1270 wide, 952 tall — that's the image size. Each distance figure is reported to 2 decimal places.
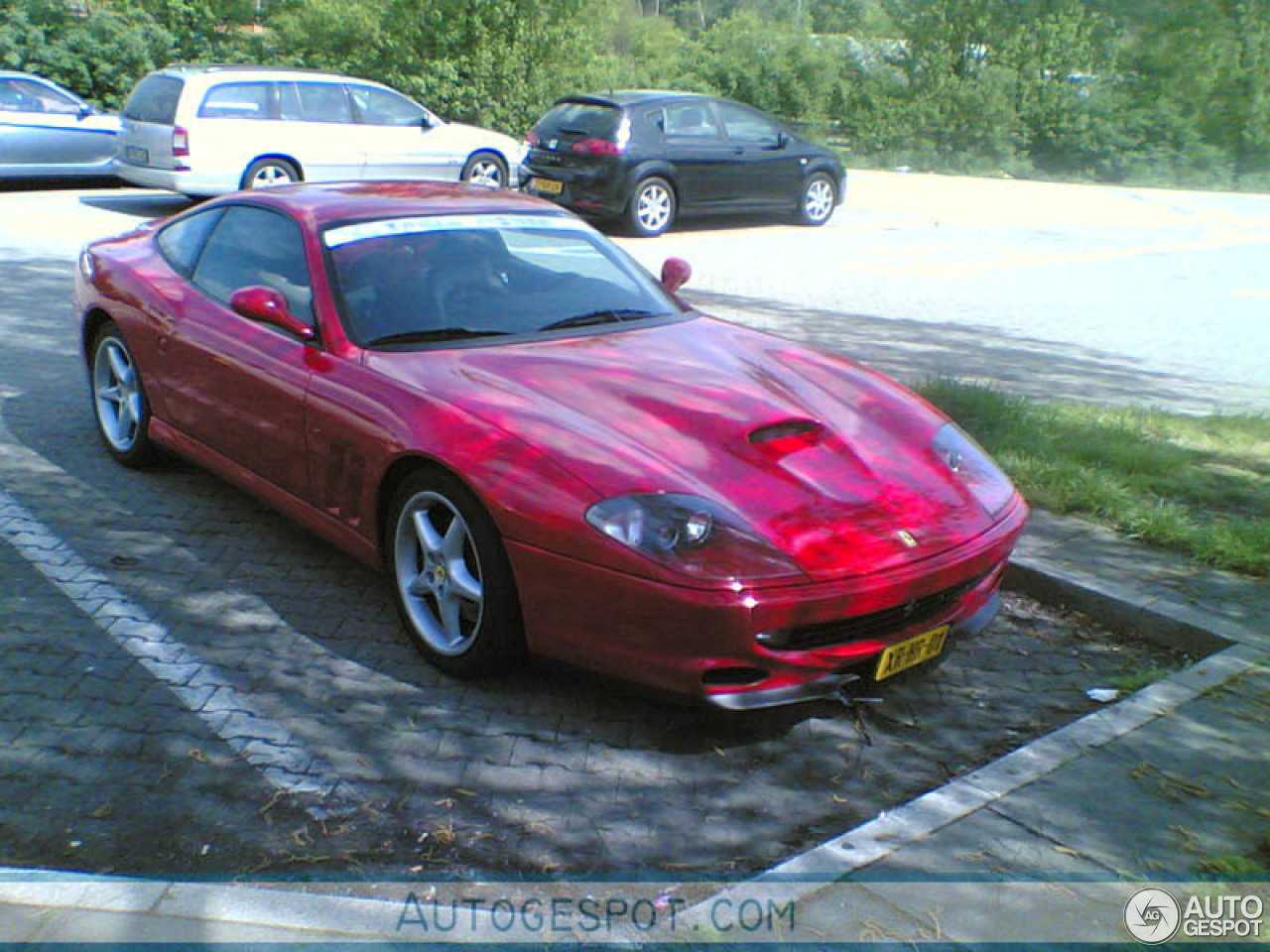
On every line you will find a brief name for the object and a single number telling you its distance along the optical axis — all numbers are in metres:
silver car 15.71
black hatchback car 14.66
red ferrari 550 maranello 3.54
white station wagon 14.12
